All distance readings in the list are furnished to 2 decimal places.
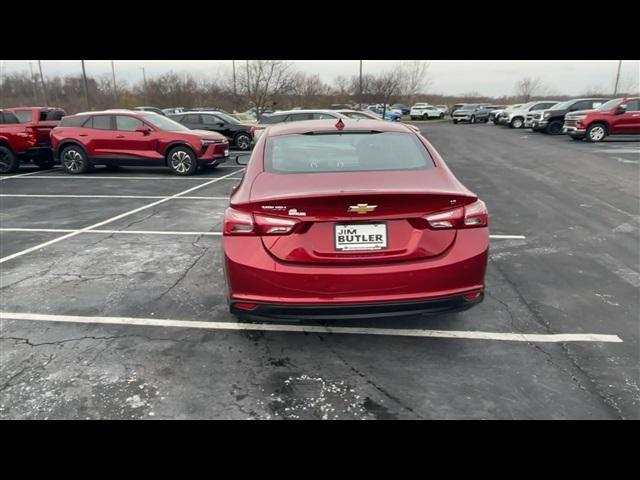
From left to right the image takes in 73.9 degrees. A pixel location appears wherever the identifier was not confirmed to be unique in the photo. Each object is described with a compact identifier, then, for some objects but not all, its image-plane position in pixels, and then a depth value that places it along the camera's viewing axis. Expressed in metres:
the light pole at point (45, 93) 49.38
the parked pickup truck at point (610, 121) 18.36
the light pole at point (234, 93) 36.87
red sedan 2.68
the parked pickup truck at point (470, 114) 39.92
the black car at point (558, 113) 22.17
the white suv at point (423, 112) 47.00
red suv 11.45
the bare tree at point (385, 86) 42.38
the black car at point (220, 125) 17.09
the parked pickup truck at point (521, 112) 28.41
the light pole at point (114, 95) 47.53
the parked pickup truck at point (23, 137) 12.32
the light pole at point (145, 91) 48.21
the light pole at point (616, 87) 39.19
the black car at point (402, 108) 52.96
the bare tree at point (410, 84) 51.62
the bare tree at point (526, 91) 71.50
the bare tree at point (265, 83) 33.69
